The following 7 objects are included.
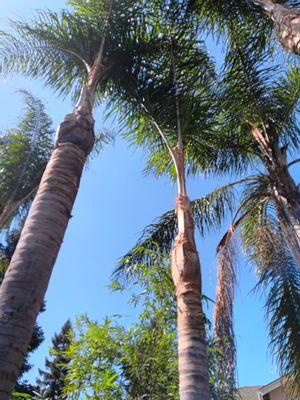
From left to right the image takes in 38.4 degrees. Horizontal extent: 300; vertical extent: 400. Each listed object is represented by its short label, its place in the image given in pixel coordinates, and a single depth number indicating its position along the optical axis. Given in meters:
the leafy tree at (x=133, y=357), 5.71
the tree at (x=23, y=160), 10.52
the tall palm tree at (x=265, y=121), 8.74
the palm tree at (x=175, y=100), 6.32
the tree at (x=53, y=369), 18.83
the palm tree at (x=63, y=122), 2.85
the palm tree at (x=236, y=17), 8.11
